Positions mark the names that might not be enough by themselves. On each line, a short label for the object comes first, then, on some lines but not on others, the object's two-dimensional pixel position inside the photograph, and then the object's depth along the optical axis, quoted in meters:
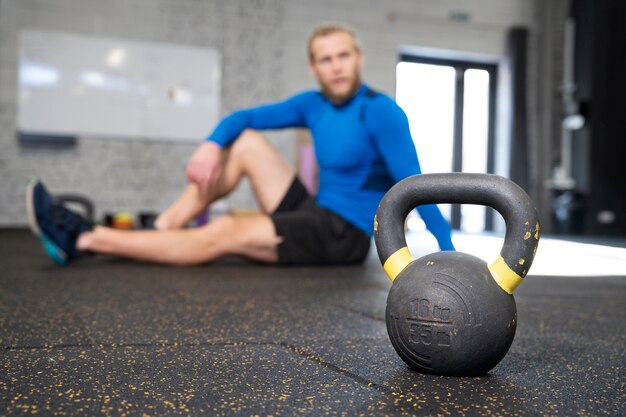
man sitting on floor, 1.96
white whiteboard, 5.22
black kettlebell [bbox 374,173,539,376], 0.73
